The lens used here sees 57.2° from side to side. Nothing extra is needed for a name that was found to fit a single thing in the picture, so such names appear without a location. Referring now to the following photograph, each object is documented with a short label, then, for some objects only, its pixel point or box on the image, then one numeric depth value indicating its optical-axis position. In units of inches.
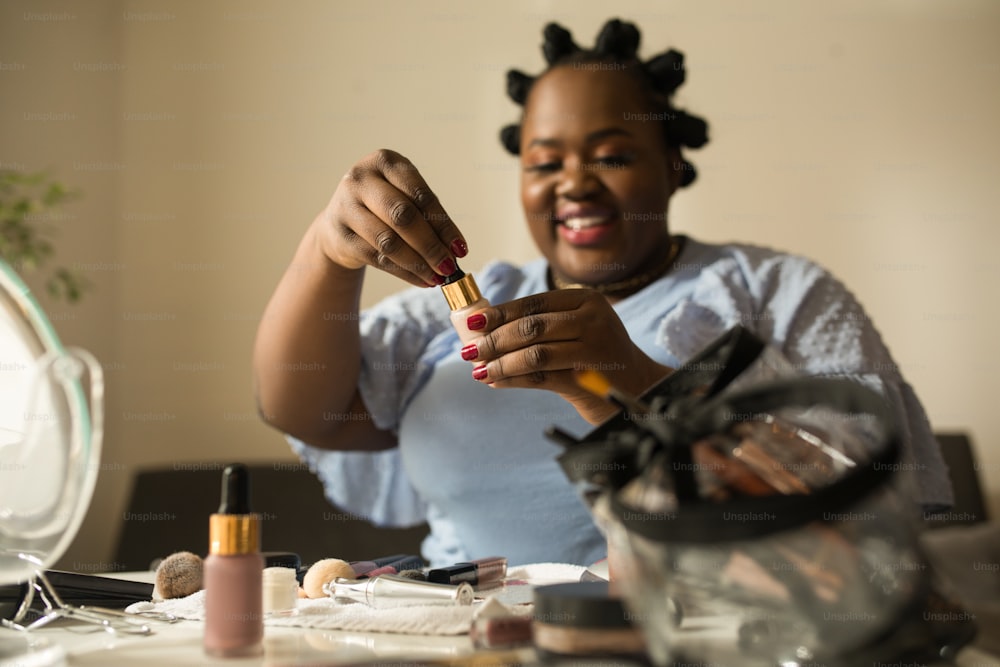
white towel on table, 18.8
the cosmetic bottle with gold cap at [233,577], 16.5
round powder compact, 14.7
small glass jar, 21.1
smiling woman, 33.5
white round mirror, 17.5
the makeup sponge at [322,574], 23.7
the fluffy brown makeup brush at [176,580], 23.9
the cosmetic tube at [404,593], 21.2
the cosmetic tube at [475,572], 23.2
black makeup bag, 11.8
